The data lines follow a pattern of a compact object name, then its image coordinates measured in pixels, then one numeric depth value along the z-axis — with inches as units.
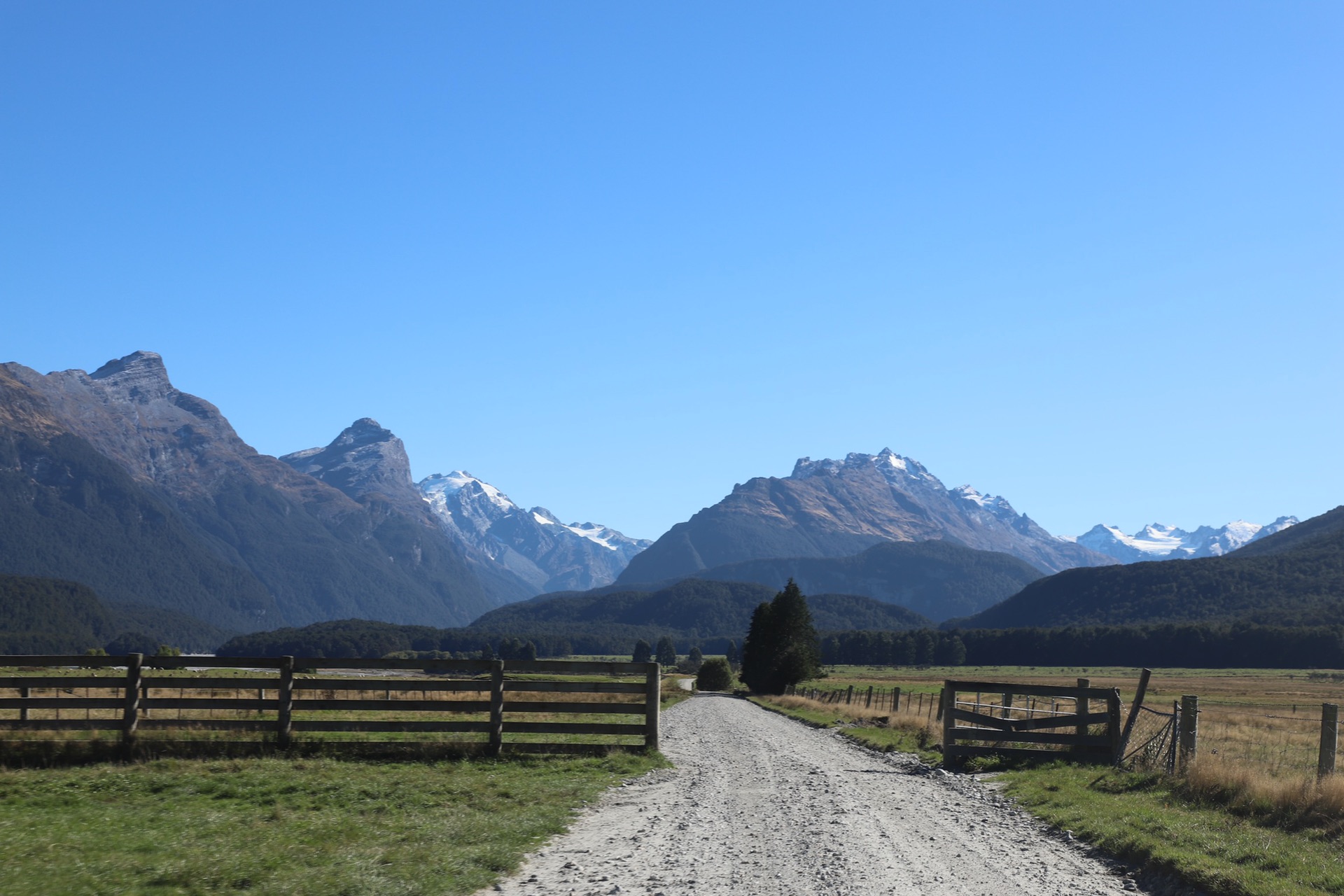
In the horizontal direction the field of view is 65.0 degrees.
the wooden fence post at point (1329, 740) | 668.1
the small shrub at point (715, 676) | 4178.2
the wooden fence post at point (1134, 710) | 784.3
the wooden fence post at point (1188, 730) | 720.3
